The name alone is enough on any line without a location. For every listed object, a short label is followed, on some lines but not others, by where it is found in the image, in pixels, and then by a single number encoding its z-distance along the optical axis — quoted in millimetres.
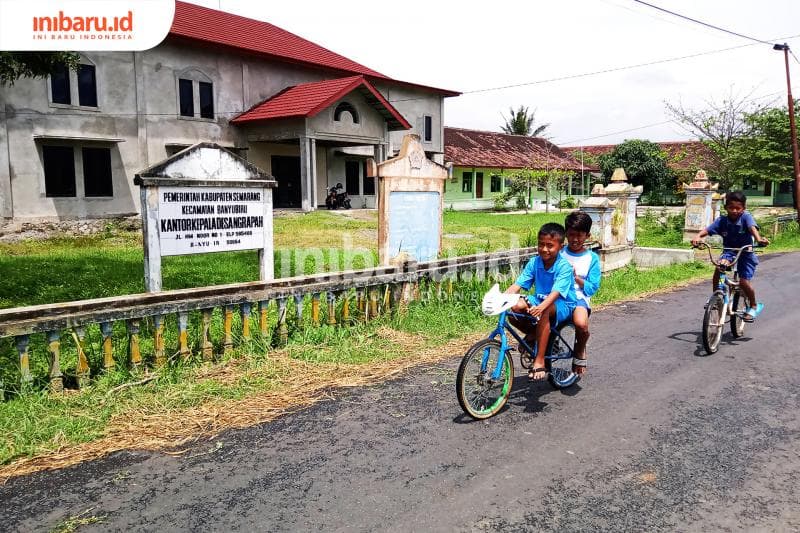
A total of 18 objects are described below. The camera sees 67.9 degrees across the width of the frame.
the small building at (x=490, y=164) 36750
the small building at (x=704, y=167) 37594
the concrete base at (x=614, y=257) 11984
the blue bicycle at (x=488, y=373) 4223
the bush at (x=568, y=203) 37719
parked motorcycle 24484
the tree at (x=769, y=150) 27688
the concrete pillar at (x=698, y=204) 18422
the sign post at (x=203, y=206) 5691
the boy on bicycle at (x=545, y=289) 4480
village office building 17703
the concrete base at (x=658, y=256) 13461
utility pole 23269
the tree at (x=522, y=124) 56969
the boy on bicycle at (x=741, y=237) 6758
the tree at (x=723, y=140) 31453
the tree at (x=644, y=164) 38875
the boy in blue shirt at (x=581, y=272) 4766
